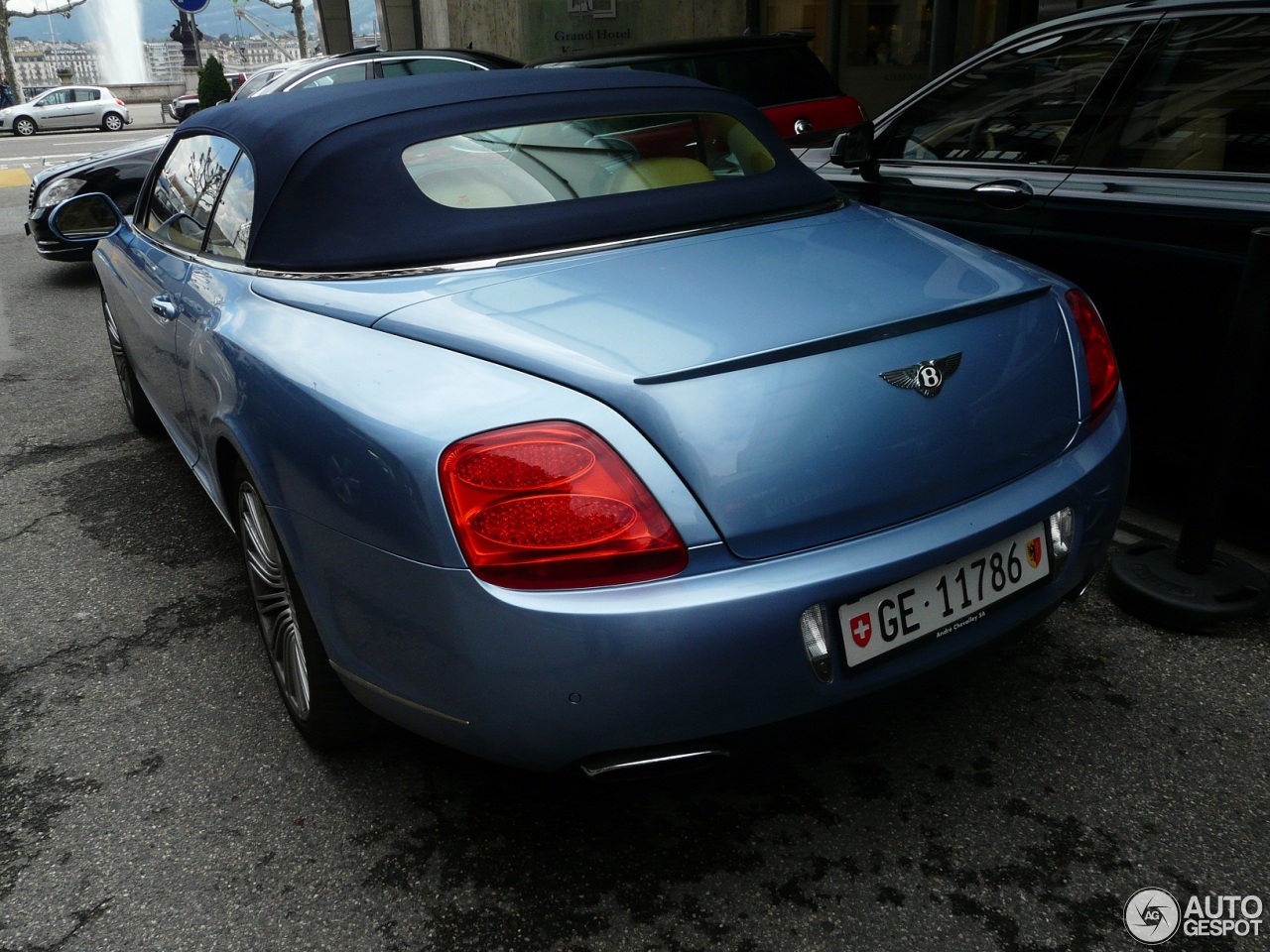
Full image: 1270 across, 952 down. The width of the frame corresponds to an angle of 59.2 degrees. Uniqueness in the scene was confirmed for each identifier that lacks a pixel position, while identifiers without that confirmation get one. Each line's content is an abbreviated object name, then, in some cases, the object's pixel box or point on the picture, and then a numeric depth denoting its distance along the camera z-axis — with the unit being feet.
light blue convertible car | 5.65
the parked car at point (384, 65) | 33.19
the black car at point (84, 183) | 25.80
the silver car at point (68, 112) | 101.86
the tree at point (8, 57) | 152.66
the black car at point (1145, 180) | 9.92
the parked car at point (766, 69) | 25.38
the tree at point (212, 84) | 73.77
